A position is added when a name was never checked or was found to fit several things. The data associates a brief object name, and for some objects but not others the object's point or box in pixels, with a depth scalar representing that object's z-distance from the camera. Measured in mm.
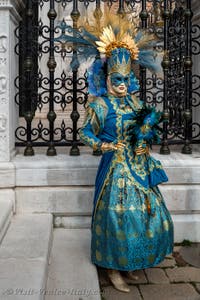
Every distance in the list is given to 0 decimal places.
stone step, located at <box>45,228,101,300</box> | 3170
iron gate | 4824
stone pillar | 4363
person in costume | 3309
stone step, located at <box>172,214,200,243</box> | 4512
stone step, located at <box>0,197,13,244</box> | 3746
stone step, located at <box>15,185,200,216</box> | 4473
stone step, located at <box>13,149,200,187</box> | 4457
